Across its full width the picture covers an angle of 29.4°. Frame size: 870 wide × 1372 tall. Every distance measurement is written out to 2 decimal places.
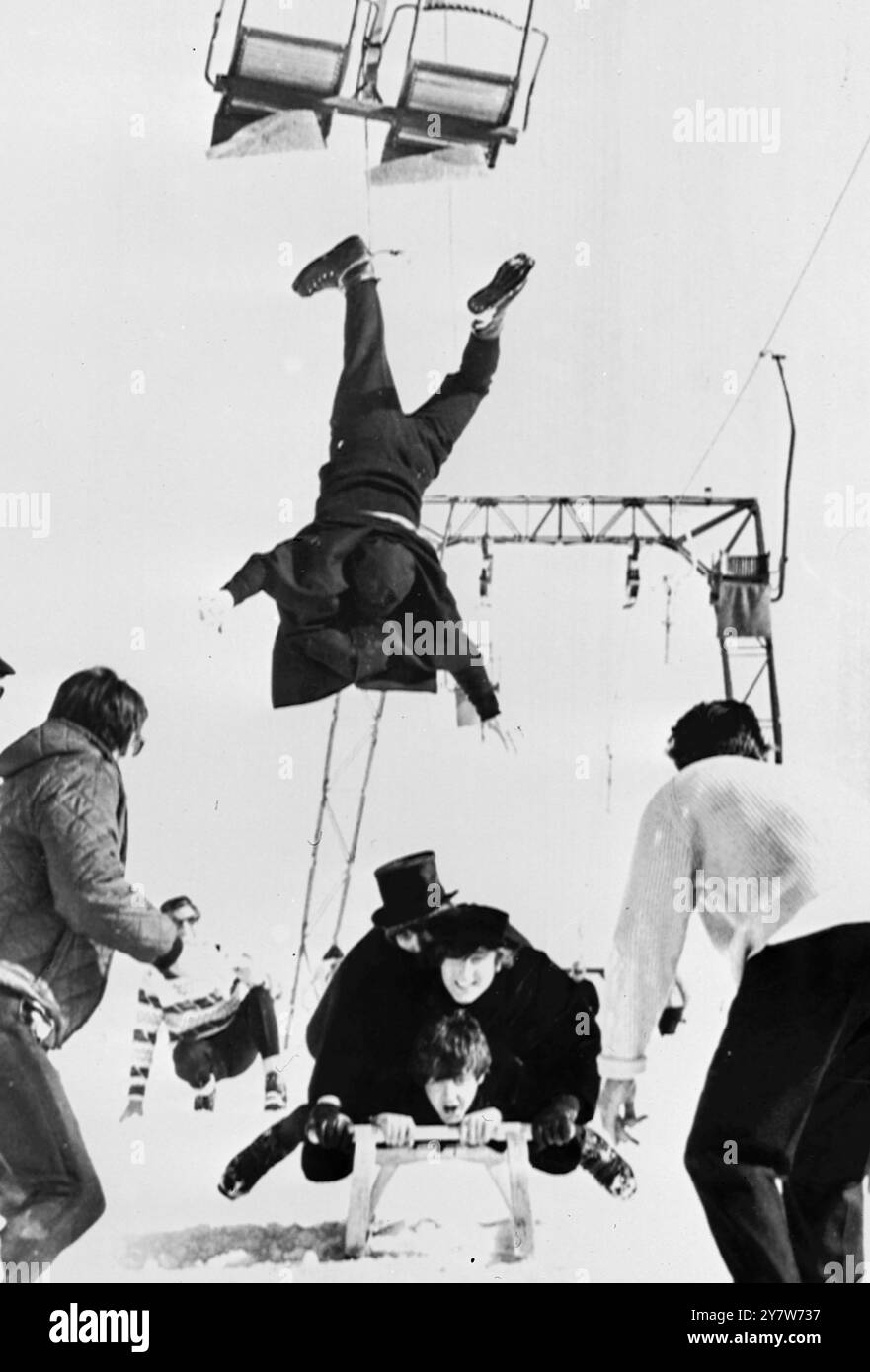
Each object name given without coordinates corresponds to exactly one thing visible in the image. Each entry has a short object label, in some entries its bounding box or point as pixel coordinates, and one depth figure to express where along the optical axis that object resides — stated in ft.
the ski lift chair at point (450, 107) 15.80
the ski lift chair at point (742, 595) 16.02
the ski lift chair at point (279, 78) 15.65
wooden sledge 14.88
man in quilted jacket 14.90
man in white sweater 14.15
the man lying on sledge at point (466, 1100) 14.92
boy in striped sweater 15.19
